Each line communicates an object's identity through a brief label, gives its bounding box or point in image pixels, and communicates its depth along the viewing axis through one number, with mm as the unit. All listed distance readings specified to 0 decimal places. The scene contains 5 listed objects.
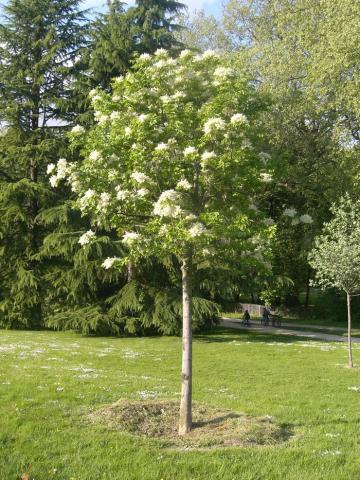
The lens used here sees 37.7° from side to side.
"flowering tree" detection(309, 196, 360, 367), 17703
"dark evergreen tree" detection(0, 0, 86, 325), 29547
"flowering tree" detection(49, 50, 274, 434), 8172
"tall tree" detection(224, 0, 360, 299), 26578
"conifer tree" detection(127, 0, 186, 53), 28422
